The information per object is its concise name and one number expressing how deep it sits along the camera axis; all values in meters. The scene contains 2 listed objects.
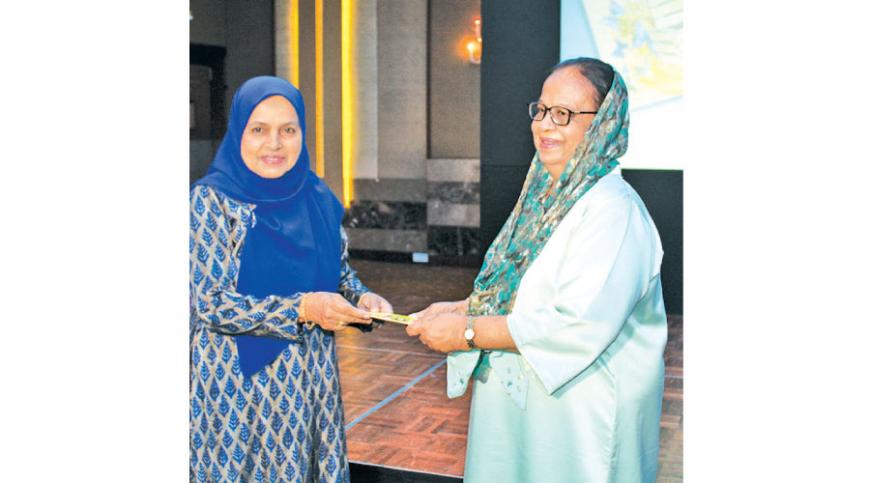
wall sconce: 10.93
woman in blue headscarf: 2.62
